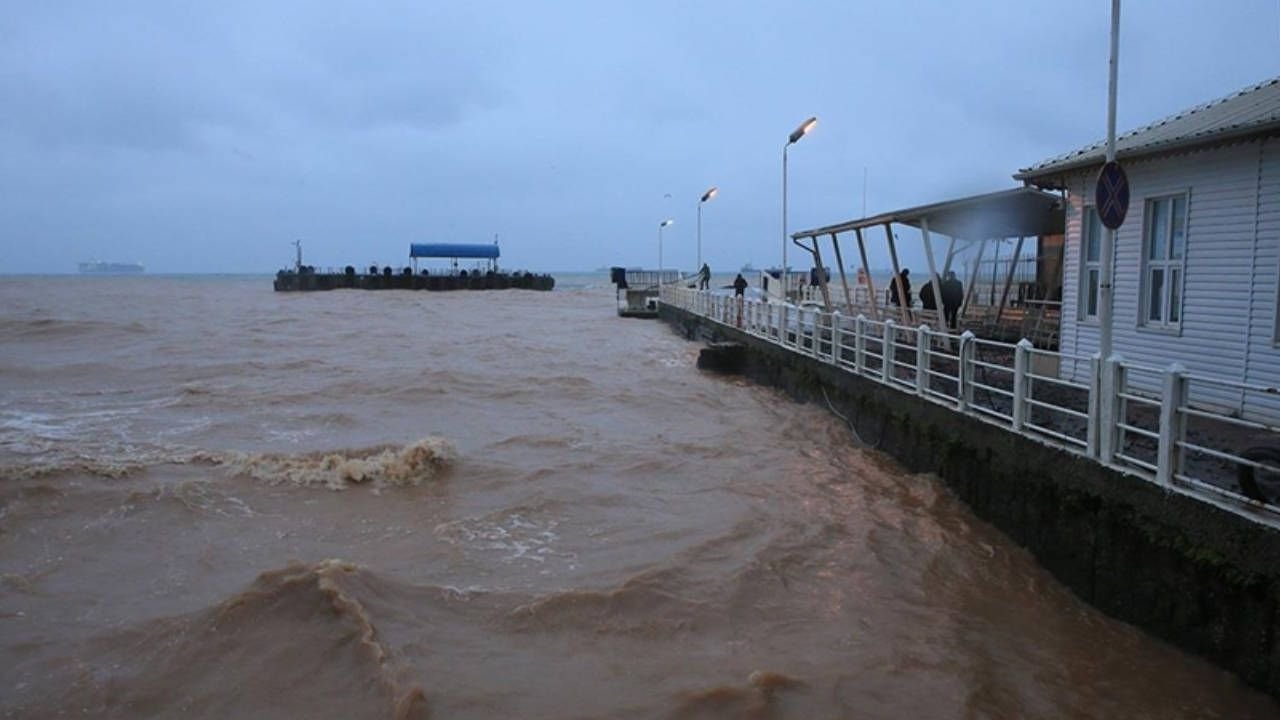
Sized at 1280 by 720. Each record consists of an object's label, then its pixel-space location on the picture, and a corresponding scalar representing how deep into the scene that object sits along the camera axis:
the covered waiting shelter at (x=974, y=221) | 15.55
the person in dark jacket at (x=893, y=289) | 20.70
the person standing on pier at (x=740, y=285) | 35.44
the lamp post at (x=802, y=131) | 21.34
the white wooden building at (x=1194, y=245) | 9.18
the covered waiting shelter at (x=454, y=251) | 84.12
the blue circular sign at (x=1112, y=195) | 7.44
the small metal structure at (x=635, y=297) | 45.78
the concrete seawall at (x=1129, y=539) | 5.37
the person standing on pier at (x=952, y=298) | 19.50
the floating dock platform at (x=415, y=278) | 81.50
